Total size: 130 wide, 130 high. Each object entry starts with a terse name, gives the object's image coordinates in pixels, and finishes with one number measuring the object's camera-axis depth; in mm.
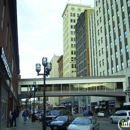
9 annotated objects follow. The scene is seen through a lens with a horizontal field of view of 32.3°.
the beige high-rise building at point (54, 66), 174750
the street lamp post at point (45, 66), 16969
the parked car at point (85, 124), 16128
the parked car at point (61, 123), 20422
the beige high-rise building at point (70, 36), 115938
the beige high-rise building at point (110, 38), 51803
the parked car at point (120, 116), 28372
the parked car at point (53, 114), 28944
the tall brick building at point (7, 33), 14312
